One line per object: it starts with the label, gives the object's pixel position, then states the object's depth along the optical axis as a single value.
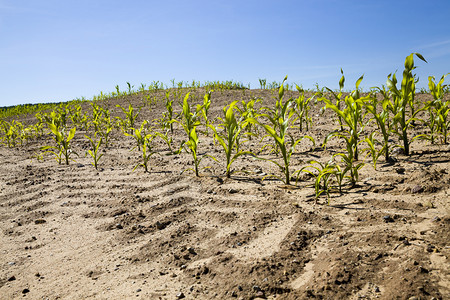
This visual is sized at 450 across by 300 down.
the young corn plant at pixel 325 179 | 2.05
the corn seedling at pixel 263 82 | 9.81
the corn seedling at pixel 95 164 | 3.73
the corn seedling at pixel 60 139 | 3.90
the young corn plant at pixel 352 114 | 2.45
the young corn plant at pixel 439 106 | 2.90
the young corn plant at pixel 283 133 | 2.33
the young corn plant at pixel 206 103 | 4.37
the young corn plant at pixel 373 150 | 2.38
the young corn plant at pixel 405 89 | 2.59
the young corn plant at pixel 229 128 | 2.71
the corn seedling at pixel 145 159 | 3.32
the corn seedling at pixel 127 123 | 5.63
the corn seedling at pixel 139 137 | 3.88
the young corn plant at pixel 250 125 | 3.77
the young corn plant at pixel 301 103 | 4.38
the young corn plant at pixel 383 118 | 2.57
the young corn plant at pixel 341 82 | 3.67
